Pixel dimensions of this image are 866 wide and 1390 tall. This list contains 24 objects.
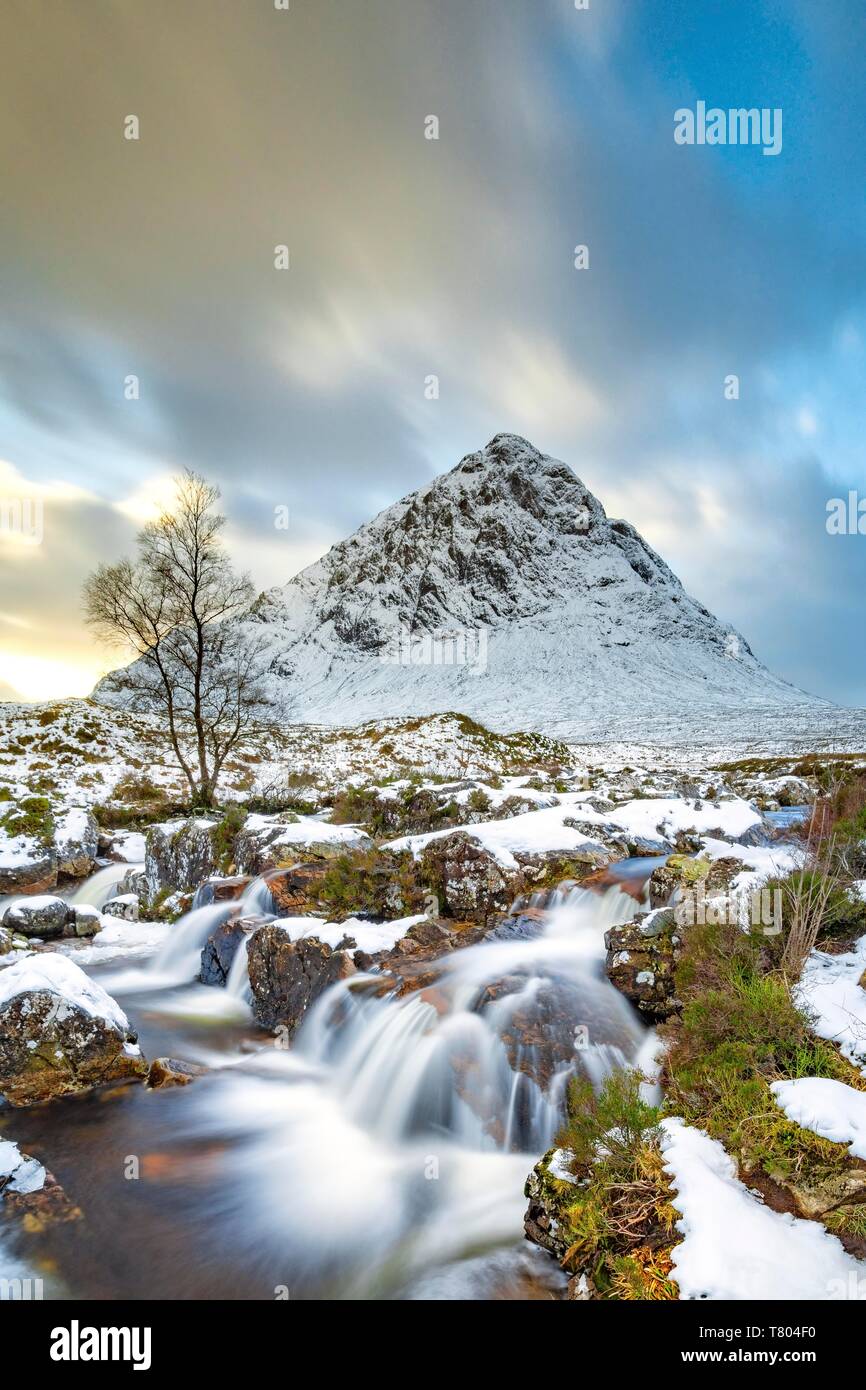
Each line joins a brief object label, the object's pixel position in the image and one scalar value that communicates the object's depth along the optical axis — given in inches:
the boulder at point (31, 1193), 217.0
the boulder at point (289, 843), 529.7
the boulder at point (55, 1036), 285.0
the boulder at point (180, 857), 629.9
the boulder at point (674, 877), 361.1
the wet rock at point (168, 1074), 313.0
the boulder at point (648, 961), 293.4
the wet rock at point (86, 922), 558.3
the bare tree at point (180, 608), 836.6
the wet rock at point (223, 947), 455.5
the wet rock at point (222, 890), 528.1
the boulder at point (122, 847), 766.5
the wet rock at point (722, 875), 324.8
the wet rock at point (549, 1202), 183.2
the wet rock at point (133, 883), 654.5
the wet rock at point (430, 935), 385.1
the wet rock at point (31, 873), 669.3
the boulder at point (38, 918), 533.3
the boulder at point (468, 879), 436.5
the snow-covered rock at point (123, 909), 605.3
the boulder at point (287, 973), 366.6
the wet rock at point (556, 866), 453.1
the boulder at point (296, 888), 460.4
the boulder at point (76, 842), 711.7
